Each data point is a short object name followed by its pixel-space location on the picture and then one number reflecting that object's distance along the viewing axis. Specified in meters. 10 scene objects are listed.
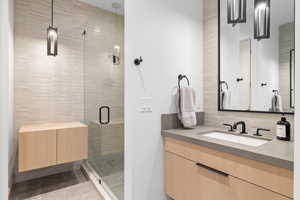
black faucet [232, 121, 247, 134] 1.53
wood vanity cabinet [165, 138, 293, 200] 0.96
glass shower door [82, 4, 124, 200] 1.85
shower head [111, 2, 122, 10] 1.92
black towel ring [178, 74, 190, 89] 1.74
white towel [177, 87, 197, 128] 1.65
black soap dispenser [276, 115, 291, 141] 1.24
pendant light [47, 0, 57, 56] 2.12
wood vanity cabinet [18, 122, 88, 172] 2.04
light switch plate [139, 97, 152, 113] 1.53
